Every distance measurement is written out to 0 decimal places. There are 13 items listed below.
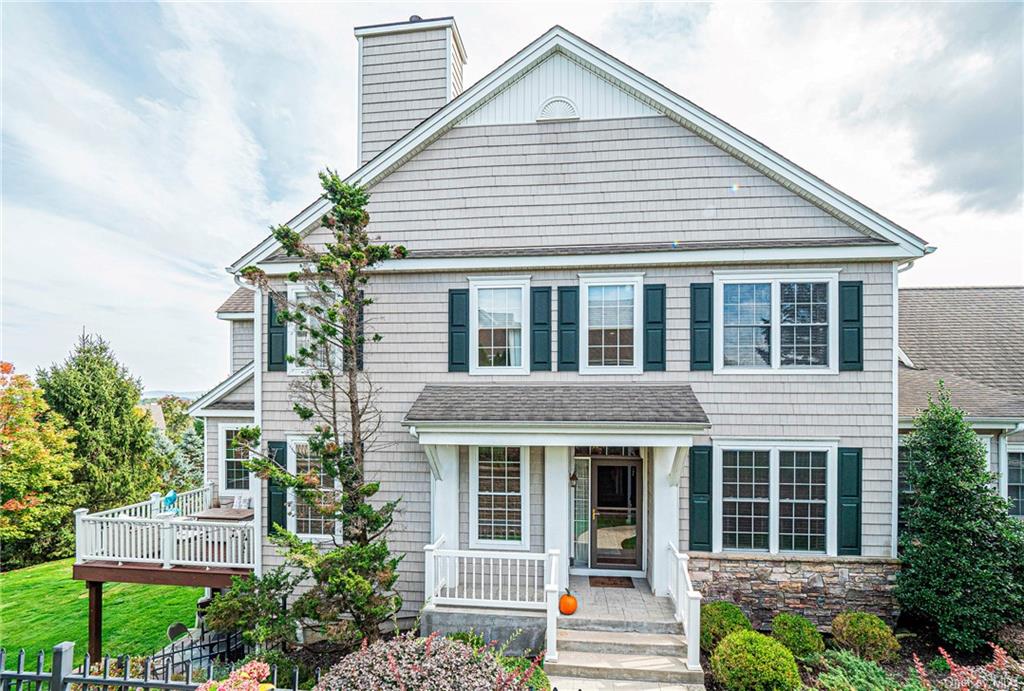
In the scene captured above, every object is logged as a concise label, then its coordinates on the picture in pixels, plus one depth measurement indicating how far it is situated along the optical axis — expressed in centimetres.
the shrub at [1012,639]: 640
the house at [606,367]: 782
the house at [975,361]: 848
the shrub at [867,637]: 671
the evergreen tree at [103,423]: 1750
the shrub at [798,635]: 675
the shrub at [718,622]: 682
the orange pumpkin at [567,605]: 703
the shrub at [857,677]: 507
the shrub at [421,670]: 396
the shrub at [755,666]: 577
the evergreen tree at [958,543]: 675
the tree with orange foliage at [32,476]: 1584
